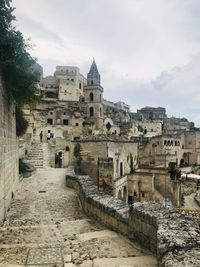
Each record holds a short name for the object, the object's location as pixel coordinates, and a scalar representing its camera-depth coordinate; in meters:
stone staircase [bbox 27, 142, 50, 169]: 15.19
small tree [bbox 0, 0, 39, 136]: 6.10
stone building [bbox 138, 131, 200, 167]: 30.52
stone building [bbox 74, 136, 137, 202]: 12.56
